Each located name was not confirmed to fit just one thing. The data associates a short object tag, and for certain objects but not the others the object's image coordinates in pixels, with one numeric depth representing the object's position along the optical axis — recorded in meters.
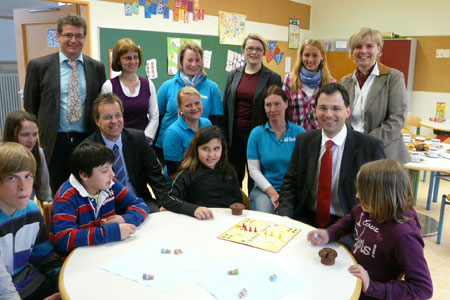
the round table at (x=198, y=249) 1.32
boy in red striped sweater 1.67
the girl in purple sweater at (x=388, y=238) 1.43
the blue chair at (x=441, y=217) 3.44
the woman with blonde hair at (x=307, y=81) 3.03
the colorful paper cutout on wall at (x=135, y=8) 4.42
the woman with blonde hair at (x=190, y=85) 3.16
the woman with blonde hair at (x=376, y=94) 2.69
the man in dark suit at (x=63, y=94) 2.63
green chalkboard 4.24
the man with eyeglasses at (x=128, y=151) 2.35
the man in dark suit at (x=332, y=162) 2.12
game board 1.67
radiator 6.49
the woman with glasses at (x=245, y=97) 3.17
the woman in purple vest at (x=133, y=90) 2.87
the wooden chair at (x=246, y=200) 2.43
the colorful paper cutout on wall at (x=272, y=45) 6.75
